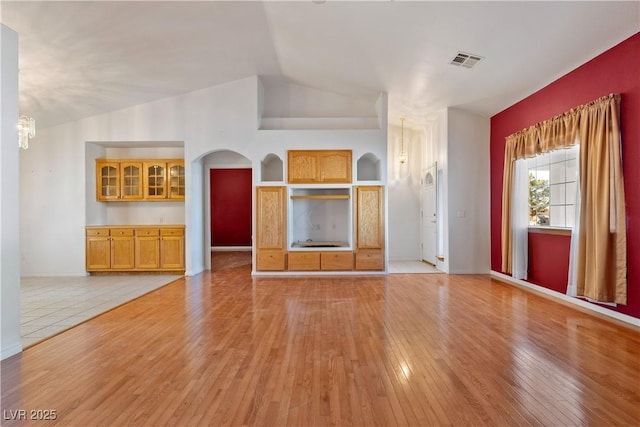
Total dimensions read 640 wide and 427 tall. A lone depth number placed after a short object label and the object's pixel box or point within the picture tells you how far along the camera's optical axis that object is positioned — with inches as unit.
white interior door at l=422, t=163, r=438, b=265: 280.8
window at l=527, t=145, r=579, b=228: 175.2
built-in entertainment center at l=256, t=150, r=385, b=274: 253.3
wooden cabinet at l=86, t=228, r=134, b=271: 260.8
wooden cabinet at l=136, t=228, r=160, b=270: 262.7
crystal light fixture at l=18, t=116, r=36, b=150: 176.6
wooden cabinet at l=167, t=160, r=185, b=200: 273.3
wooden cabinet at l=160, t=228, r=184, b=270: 263.1
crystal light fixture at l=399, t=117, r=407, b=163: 305.6
